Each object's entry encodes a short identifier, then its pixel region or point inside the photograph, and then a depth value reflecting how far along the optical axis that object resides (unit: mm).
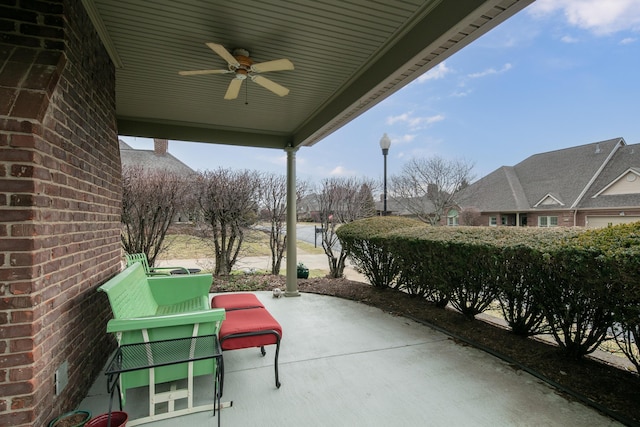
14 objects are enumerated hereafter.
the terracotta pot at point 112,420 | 1838
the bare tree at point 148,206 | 6613
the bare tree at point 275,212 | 7547
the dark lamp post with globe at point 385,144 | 7838
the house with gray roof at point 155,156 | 11047
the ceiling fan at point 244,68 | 2607
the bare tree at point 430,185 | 16188
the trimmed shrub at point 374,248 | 5359
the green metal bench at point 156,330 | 2065
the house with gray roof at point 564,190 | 13336
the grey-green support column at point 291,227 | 5609
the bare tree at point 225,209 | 7062
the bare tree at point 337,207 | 7609
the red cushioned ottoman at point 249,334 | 2490
